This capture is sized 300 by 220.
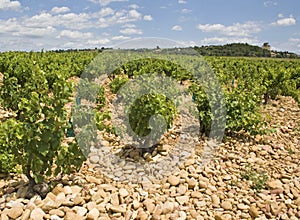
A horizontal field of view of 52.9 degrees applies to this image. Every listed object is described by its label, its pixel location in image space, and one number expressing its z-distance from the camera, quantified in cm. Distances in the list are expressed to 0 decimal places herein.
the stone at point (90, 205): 378
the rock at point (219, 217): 388
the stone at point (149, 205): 387
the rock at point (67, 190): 403
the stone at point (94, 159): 518
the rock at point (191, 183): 454
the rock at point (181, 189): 437
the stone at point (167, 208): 387
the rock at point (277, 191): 455
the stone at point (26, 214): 353
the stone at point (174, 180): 455
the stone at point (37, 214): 350
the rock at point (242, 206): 415
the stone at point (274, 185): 466
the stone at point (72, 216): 356
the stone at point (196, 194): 430
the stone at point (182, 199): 417
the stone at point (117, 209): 378
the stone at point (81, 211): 366
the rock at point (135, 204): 390
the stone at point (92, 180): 443
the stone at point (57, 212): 363
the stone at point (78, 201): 384
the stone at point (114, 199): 395
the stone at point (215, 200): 421
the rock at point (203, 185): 455
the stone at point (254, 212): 403
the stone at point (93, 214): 361
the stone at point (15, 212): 359
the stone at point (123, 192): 411
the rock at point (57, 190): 402
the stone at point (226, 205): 414
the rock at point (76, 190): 406
